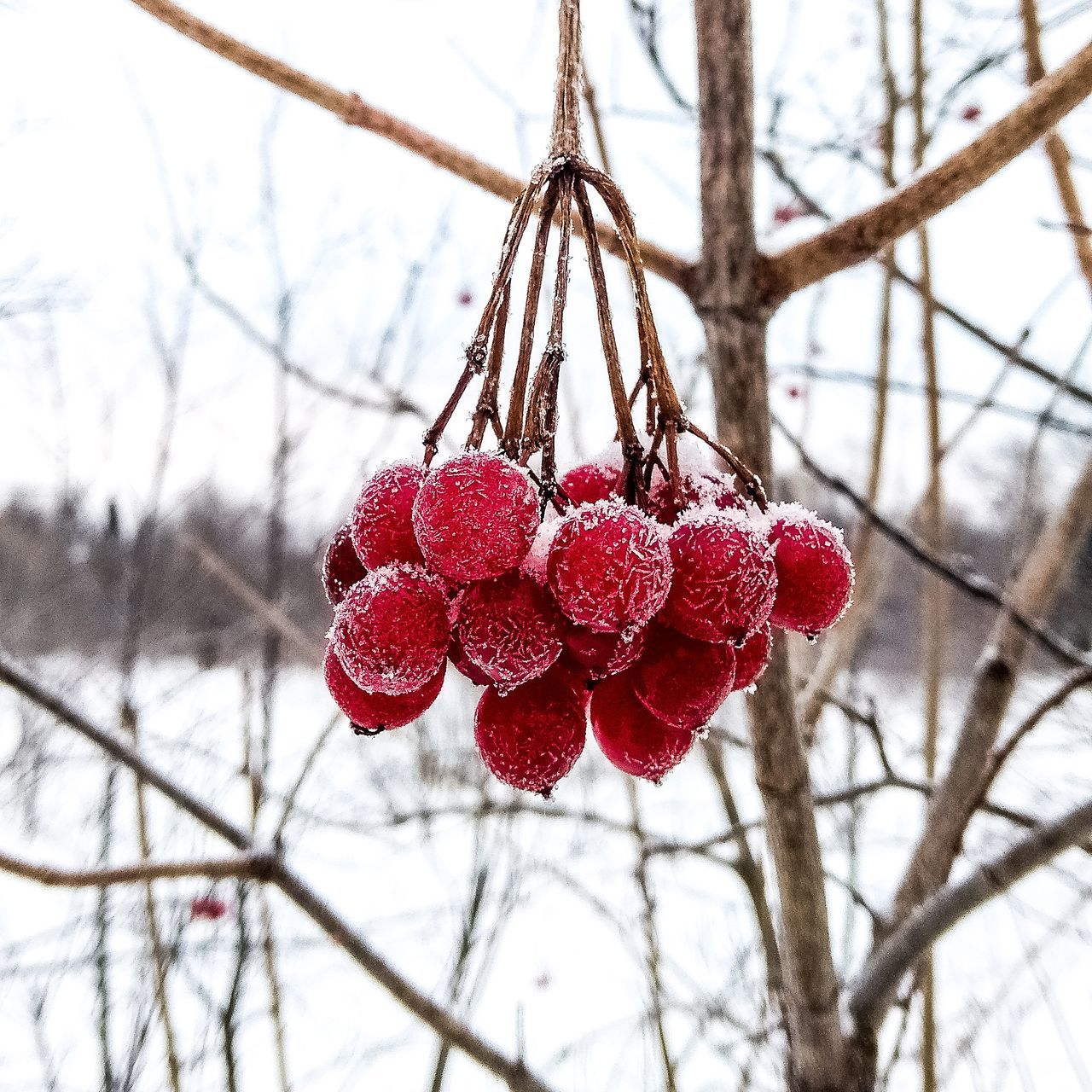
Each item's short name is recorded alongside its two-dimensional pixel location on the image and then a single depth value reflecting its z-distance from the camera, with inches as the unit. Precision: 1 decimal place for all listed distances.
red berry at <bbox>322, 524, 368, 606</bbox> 4.5
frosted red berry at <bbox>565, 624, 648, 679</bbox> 4.0
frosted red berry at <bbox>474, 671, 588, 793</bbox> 4.2
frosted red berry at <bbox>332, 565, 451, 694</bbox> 3.9
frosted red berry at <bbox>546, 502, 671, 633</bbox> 3.8
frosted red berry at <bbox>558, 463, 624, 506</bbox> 4.5
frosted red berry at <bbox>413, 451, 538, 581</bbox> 3.9
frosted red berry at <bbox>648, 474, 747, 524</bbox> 4.3
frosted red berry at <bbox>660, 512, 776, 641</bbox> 4.0
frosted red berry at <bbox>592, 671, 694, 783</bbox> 4.3
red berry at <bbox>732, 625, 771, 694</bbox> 4.4
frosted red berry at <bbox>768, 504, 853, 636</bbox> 4.3
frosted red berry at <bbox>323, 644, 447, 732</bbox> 4.3
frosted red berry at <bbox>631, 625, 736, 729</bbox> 4.1
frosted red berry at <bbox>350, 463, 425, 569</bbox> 4.2
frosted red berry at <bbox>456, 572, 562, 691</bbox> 3.9
